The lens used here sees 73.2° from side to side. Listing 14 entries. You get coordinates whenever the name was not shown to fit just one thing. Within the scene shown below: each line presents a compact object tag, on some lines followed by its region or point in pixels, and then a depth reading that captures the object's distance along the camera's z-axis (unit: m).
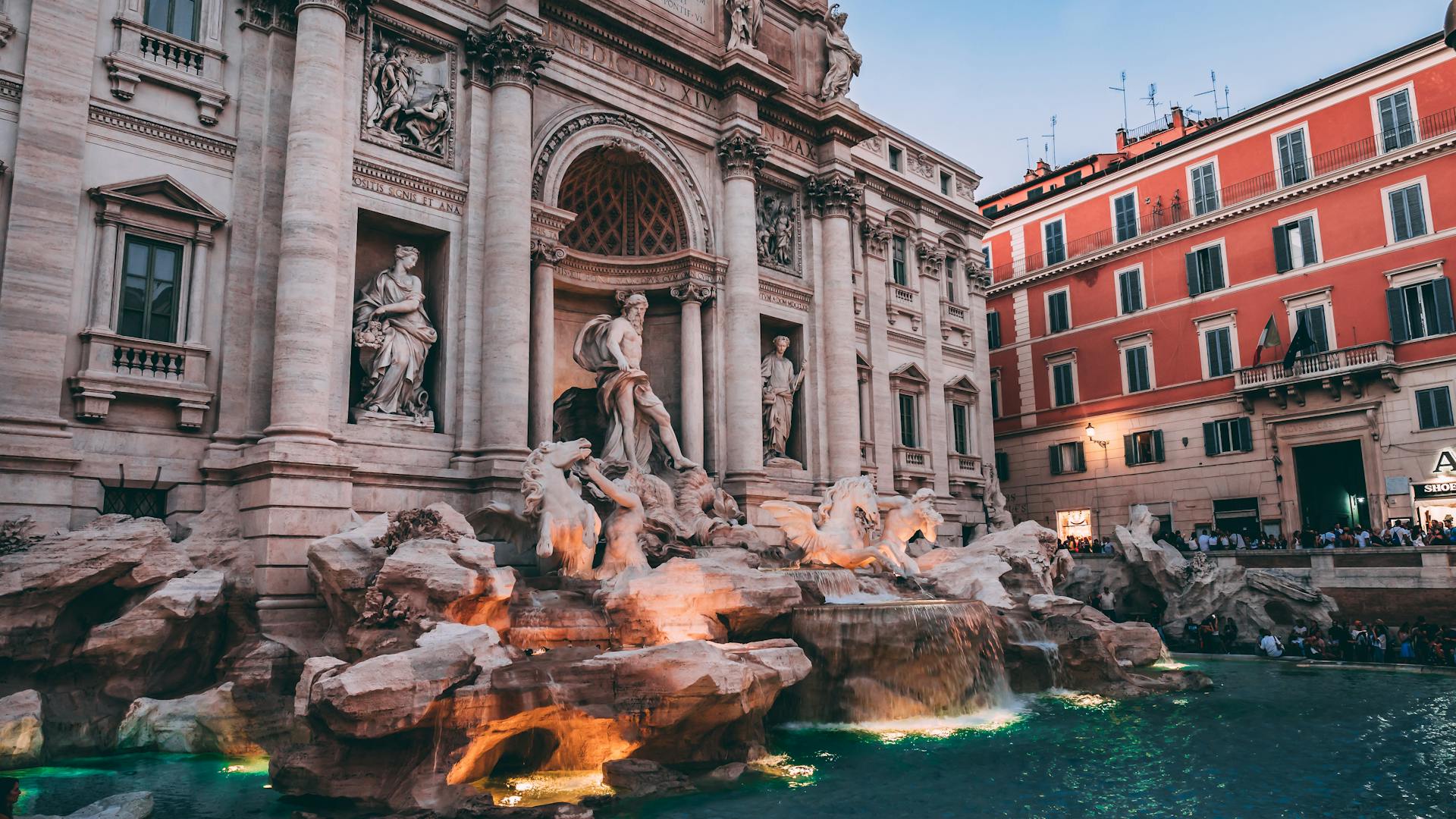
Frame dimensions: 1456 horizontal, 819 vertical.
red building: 24.75
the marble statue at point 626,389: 17.95
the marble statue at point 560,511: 13.09
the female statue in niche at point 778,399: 21.52
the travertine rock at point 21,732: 9.95
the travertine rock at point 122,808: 7.67
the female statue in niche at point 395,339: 15.02
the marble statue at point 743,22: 21.20
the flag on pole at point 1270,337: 26.77
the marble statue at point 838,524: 16.20
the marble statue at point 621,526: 13.88
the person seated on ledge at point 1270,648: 19.28
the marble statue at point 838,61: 23.39
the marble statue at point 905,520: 17.09
